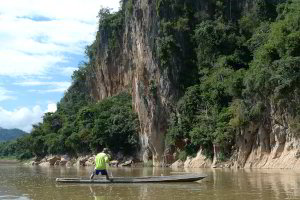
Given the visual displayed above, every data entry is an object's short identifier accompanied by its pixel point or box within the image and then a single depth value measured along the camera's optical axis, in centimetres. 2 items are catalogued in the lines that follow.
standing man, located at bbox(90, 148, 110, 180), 1786
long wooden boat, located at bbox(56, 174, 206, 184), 1772
